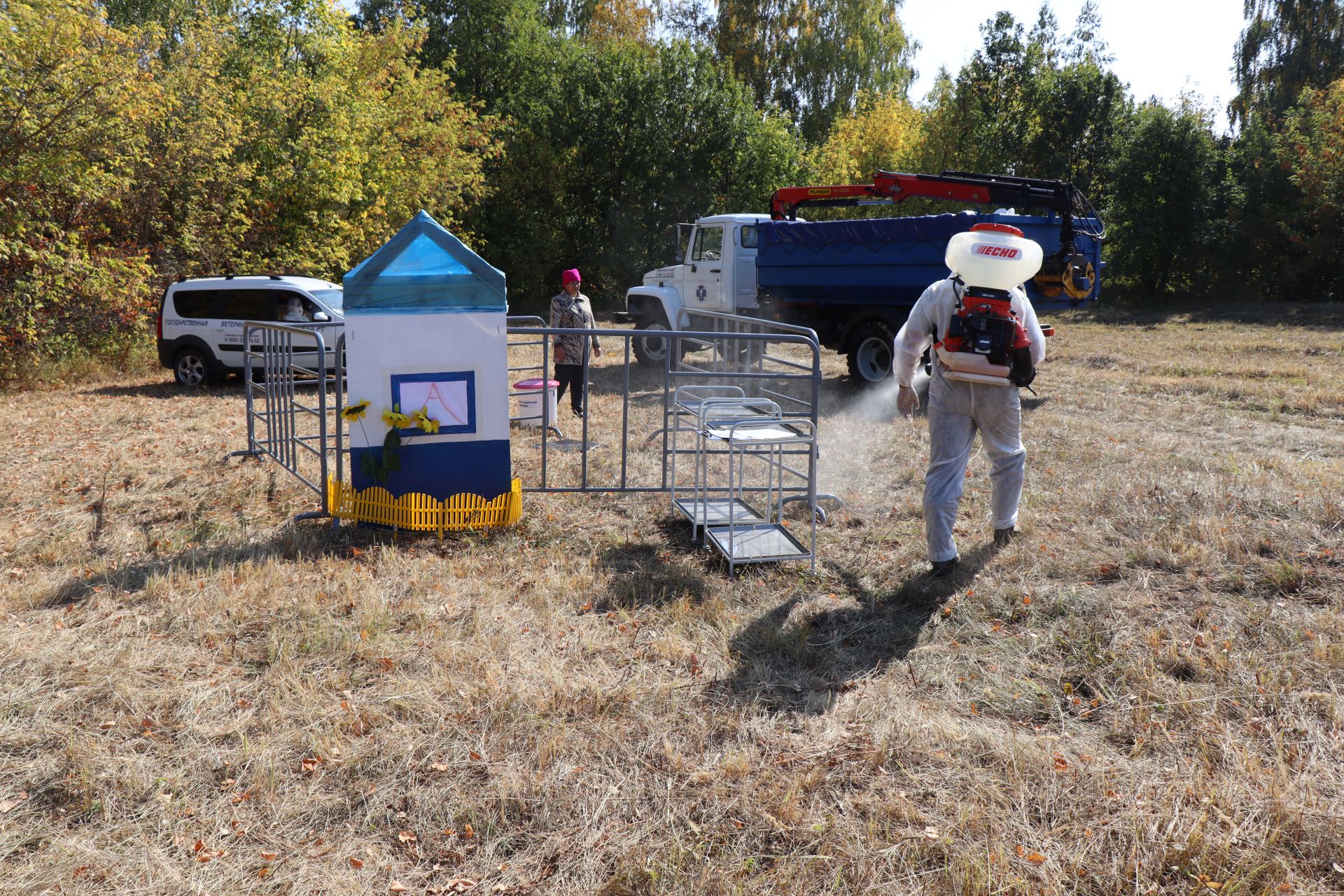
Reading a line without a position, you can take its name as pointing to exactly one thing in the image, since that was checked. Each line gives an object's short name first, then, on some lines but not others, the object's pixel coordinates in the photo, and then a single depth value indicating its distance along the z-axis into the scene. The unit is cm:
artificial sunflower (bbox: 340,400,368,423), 537
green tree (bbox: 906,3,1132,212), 2875
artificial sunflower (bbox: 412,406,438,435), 548
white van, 1252
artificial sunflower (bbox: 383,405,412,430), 542
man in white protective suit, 475
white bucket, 834
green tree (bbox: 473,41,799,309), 2705
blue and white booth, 541
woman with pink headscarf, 930
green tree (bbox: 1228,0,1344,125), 3228
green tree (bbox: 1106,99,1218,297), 2583
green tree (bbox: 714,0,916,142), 3391
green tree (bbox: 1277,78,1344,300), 2403
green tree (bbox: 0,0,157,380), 1174
